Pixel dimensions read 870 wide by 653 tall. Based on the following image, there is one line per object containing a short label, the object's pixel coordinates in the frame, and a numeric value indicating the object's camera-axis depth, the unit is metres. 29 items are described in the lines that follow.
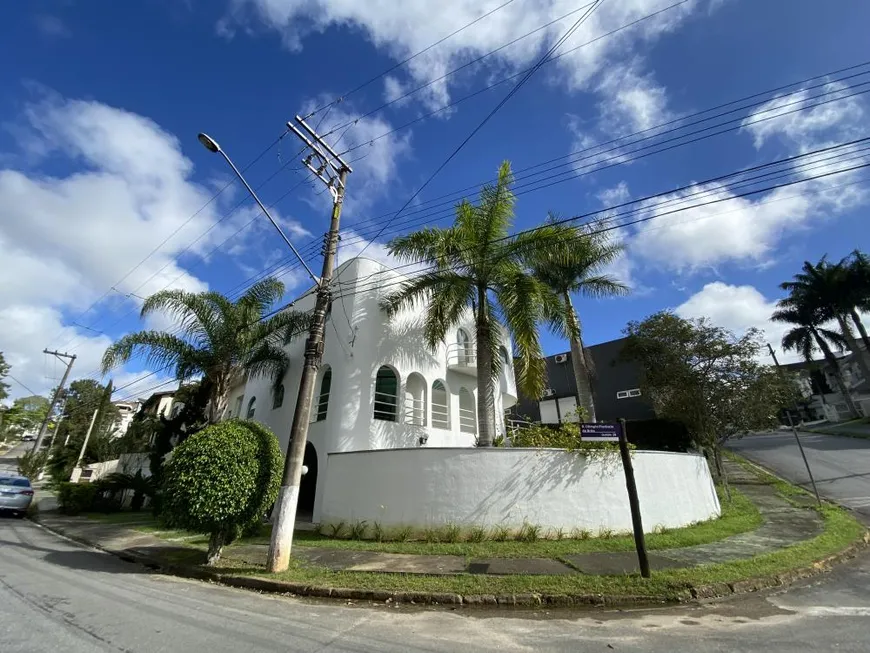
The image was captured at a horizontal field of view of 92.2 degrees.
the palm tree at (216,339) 14.09
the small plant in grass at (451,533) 9.32
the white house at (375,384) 13.01
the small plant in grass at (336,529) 10.48
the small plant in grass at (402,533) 9.66
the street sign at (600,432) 7.08
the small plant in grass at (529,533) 9.19
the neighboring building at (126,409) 58.69
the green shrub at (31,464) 28.88
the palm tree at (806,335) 36.53
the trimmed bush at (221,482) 7.48
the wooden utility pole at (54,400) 26.12
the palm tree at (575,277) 12.98
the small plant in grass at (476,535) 9.24
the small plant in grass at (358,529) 10.12
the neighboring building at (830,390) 43.88
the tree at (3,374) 39.31
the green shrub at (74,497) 16.78
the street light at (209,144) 7.95
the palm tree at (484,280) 11.62
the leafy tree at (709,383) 15.95
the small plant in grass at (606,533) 9.51
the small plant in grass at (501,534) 9.24
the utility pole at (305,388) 7.32
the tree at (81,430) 31.17
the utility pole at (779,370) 13.48
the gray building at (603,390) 25.59
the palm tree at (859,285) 33.94
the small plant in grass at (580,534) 9.38
